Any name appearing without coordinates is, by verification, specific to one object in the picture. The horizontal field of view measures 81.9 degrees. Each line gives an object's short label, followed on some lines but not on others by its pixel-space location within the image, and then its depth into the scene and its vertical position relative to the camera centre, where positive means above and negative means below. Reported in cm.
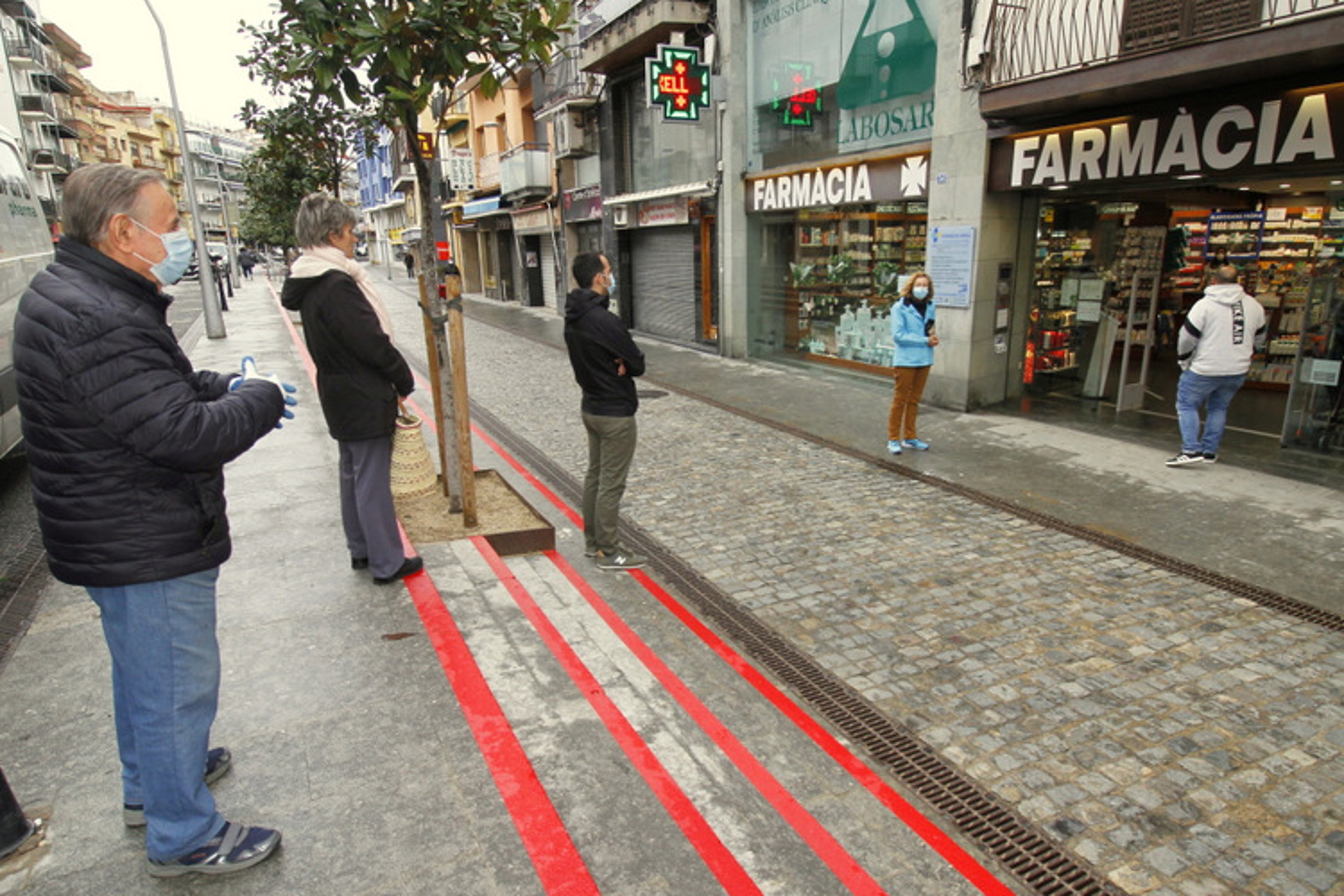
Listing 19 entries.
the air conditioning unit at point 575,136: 1983 +300
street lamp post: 1603 -8
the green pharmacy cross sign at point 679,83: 1313 +284
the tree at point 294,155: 1074 +192
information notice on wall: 931 -19
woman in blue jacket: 763 -96
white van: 697 +20
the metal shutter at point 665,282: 1645 -61
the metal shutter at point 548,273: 2539 -53
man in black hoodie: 487 -79
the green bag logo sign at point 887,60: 996 +249
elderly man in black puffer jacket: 208 -54
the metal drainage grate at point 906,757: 271 -211
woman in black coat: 400 -51
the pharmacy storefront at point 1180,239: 693 +5
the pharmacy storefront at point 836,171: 1036 +112
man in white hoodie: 700 -100
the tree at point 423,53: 454 +125
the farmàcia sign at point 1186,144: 646 +92
